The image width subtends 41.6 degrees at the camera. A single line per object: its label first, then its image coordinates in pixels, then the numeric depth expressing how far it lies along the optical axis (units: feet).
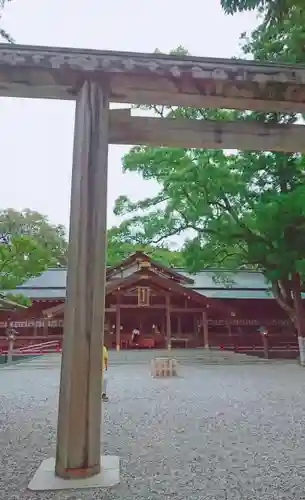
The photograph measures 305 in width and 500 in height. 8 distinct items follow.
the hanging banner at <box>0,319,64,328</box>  72.28
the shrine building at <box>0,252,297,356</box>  69.77
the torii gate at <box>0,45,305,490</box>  11.26
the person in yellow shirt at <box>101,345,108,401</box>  26.71
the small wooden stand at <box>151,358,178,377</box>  41.68
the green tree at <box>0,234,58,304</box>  48.57
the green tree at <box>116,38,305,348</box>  51.65
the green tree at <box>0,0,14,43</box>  26.66
